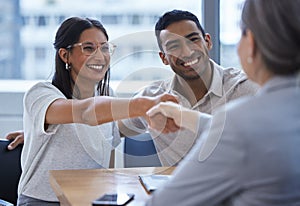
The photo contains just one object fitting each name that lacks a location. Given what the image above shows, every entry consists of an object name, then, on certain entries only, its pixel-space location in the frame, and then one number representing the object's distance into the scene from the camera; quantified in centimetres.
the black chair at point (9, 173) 251
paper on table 183
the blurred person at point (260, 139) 114
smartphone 158
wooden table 175
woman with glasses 217
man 235
